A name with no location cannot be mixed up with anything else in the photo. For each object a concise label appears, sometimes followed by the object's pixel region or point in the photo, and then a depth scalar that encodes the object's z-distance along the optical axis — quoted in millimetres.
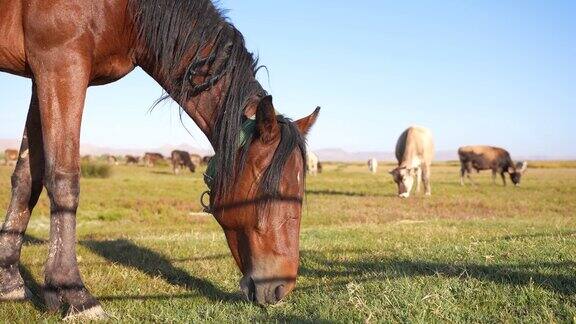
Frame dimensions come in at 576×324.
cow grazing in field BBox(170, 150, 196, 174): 53900
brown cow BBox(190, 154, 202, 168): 75038
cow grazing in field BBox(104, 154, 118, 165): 79938
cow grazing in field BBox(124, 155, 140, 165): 82250
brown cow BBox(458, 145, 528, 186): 37250
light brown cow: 22938
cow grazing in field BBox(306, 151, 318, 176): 45194
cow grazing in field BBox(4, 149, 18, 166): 60688
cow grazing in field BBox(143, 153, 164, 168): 73625
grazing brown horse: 3184
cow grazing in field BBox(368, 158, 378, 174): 65363
